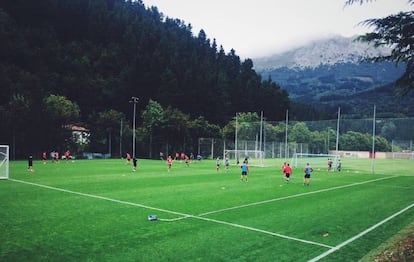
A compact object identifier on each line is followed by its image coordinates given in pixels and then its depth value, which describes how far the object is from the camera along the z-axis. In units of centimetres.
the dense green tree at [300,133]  5331
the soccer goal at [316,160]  4398
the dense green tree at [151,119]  6850
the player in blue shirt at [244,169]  2652
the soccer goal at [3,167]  2571
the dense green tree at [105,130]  6462
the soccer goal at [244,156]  5304
